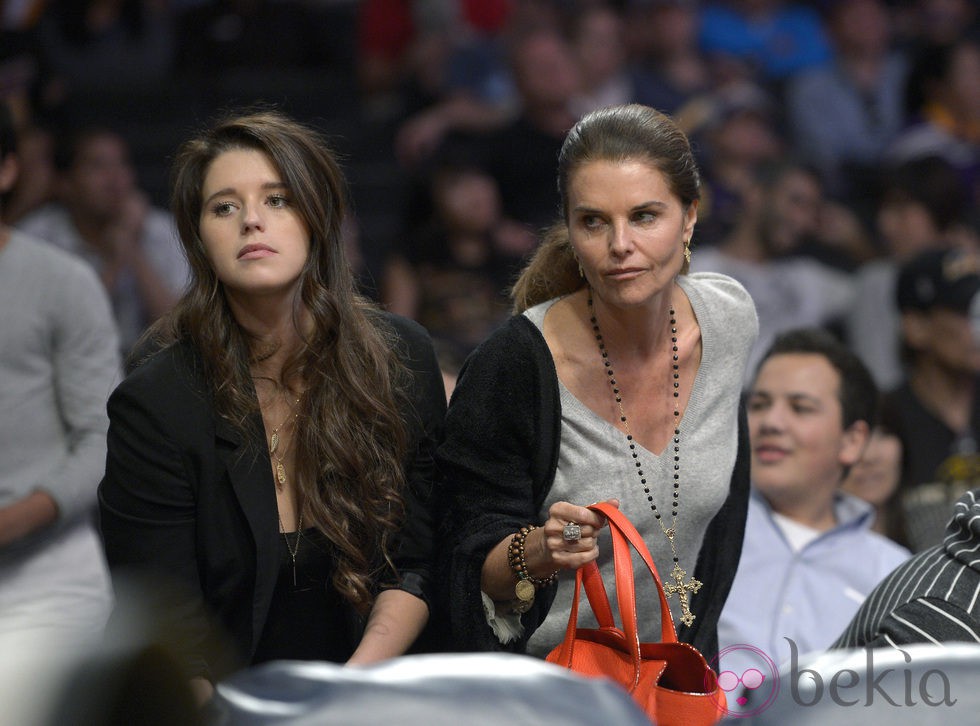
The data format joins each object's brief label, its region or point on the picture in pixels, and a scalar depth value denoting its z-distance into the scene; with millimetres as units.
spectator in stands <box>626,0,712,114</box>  13641
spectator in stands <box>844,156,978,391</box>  12328
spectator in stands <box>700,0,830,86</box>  14633
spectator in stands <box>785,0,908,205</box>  14305
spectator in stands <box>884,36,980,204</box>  14195
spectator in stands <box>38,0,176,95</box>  13312
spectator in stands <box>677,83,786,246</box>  12281
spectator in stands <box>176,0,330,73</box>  13625
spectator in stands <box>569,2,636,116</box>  13289
